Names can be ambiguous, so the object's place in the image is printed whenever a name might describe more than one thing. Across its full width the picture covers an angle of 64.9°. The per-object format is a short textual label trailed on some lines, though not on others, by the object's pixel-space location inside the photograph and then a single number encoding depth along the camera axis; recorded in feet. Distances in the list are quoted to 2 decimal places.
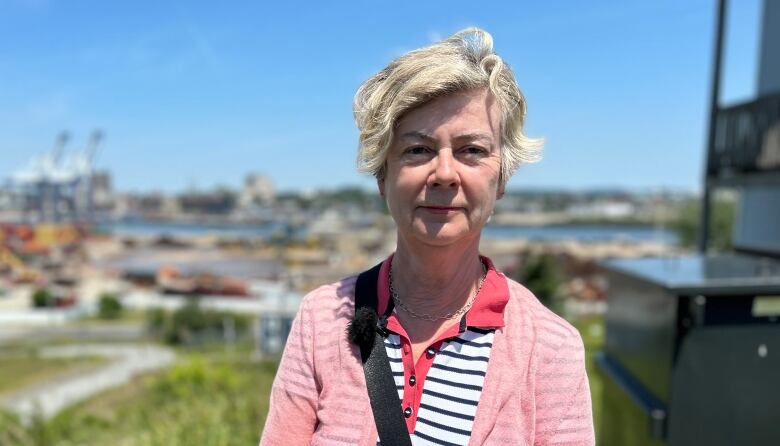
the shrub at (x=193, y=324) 138.58
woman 3.63
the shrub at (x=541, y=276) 76.54
